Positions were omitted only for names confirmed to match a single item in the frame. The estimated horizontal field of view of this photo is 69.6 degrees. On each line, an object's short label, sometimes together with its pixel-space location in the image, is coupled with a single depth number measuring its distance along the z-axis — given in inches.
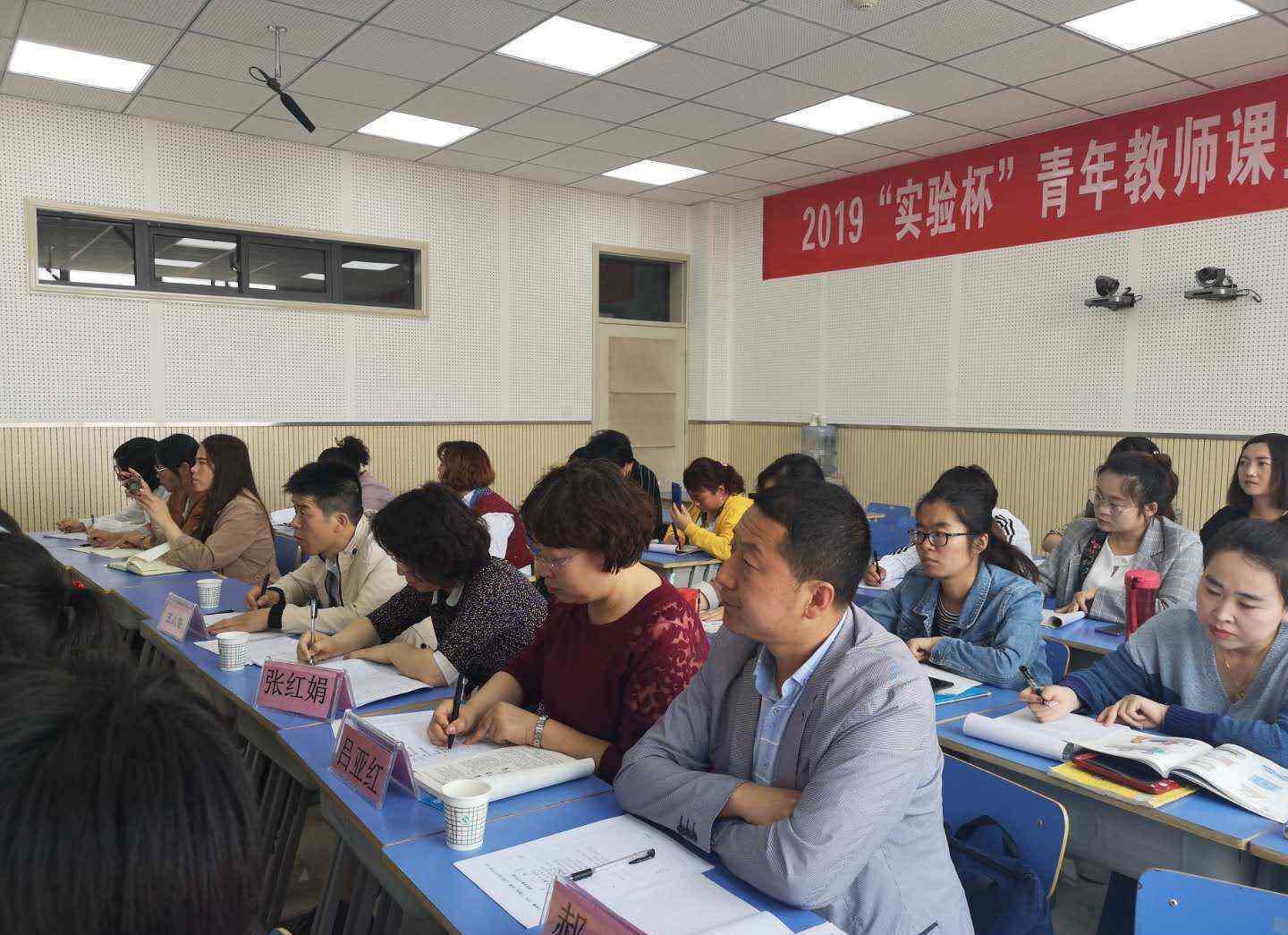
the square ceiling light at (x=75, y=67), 206.7
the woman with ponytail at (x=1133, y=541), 139.8
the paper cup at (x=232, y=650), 104.3
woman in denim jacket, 106.7
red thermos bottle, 119.3
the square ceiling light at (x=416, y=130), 253.3
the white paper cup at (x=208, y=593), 136.0
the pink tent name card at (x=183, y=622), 118.9
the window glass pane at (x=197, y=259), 260.4
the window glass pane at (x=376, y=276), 290.7
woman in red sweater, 78.9
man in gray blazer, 55.5
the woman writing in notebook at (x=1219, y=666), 83.2
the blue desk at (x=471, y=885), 54.0
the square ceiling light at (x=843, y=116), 239.1
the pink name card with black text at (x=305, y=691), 89.9
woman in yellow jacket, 209.6
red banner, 220.4
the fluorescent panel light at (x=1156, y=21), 180.2
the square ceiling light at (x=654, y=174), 298.5
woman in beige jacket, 168.4
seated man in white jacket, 121.8
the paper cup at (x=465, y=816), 61.2
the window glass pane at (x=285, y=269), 274.7
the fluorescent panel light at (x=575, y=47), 195.8
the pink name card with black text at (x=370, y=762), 69.6
